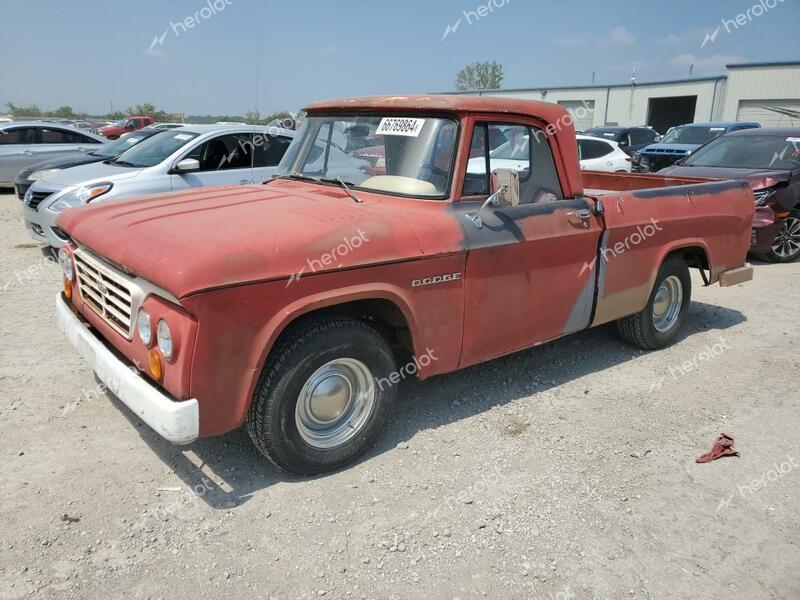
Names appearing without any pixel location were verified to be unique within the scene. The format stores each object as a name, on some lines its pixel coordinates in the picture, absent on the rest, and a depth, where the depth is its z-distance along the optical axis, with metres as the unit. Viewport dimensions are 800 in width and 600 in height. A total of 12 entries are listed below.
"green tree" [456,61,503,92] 63.31
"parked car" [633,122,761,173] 14.09
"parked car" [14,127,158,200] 9.26
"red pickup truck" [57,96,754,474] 2.75
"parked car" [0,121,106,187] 12.84
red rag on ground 3.62
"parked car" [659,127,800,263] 8.21
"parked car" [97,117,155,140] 27.98
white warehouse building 28.17
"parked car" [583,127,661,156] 17.14
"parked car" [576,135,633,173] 12.24
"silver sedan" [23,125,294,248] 7.08
